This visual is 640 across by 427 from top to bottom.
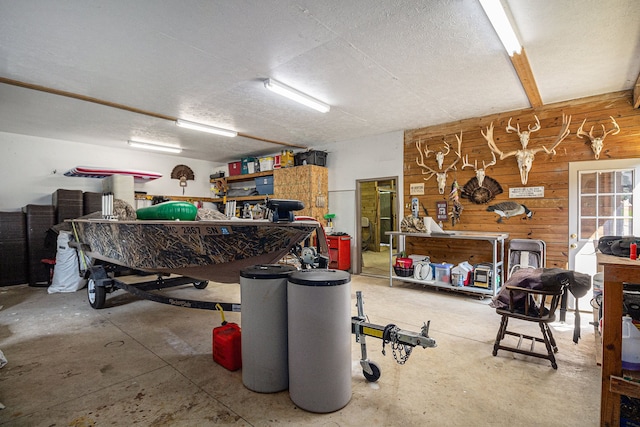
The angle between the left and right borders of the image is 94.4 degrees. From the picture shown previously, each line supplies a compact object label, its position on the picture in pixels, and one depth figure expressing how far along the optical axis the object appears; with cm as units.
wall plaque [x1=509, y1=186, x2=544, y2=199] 457
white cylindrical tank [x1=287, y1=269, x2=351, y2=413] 192
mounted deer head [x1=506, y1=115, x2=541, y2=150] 454
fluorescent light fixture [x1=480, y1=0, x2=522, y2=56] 230
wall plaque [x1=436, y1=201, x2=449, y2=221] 547
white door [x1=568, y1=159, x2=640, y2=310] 397
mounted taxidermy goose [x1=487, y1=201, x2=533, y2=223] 469
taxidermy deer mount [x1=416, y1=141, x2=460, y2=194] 543
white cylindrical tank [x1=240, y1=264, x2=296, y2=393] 216
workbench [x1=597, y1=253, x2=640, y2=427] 146
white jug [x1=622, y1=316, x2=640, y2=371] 160
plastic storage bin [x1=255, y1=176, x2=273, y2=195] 773
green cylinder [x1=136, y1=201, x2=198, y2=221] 324
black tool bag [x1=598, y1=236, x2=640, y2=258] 213
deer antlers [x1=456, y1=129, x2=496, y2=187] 496
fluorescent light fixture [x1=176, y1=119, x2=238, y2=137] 531
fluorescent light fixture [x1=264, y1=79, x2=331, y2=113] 366
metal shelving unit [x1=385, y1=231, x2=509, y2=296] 439
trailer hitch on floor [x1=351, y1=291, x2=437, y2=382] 196
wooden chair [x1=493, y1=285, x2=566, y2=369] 251
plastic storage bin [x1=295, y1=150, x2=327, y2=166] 690
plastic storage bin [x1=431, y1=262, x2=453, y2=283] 498
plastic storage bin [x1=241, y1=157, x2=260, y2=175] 815
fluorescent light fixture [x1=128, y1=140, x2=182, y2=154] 690
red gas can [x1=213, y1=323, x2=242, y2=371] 255
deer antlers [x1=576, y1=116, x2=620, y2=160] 401
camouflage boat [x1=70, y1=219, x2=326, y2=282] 280
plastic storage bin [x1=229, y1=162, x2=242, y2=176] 855
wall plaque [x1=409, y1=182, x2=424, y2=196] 575
